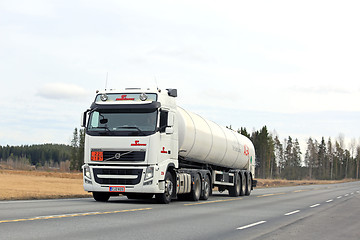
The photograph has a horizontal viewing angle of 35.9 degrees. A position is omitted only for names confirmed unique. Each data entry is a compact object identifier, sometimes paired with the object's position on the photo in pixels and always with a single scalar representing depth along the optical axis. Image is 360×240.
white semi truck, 18.66
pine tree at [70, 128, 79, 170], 167.75
